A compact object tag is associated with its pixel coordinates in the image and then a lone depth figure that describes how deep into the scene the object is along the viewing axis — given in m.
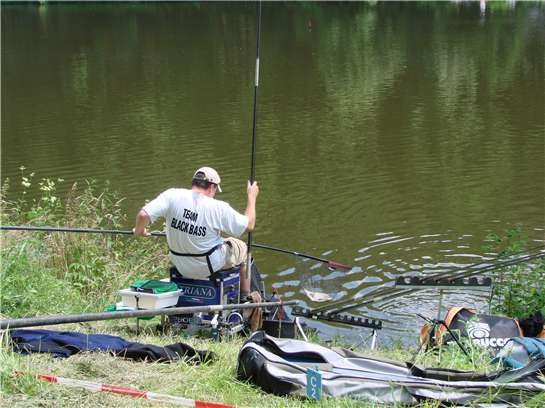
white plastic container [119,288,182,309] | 10.15
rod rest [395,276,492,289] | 8.79
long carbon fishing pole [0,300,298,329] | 6.44
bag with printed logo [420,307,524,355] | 8.96
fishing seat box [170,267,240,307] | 10.66
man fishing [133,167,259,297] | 10.52
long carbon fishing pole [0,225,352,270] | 11.84
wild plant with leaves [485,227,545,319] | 11.50
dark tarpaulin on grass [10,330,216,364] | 7.64
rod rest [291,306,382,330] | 10.49
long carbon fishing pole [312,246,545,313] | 10.84
